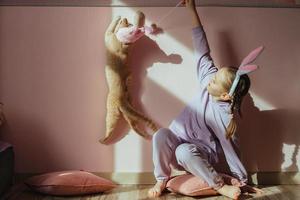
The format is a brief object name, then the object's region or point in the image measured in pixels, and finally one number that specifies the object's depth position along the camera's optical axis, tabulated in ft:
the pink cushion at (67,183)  5.58
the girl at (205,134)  5.55
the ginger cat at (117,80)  5.93
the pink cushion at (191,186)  5.57
